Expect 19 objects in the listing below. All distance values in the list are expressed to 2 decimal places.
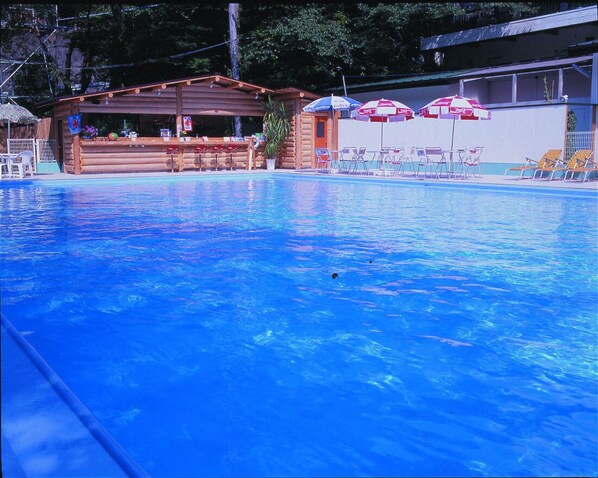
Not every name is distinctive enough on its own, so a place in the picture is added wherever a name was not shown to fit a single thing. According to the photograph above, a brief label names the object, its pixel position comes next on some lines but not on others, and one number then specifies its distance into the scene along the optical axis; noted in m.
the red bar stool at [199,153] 20.27
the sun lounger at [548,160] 15.16
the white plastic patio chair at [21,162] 16.47
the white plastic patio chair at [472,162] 16.81
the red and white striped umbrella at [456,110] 15.12
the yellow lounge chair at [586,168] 14.50
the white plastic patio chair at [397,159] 19.14
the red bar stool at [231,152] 20.94
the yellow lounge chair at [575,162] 14.76
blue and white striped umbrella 18.08
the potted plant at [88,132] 18.56
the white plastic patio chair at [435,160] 16.44
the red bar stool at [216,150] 20.52
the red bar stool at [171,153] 19.80
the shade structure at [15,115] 16.78
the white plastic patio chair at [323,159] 19.80
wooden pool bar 18.47
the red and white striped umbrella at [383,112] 16.55
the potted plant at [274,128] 21.02
